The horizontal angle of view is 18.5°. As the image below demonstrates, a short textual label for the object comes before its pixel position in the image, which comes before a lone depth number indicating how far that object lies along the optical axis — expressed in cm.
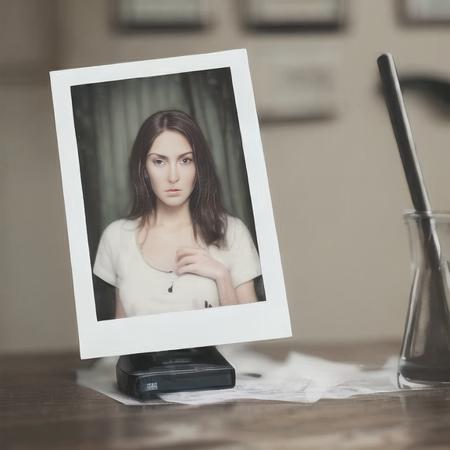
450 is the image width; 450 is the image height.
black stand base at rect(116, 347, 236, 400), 49
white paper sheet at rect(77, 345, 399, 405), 49
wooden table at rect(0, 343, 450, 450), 44
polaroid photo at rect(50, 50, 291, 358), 49
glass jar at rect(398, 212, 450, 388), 50
